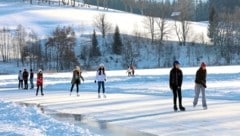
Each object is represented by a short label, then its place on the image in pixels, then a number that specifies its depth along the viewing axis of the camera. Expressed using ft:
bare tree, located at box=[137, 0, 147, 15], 517.10
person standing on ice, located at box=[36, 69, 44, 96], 96.63
